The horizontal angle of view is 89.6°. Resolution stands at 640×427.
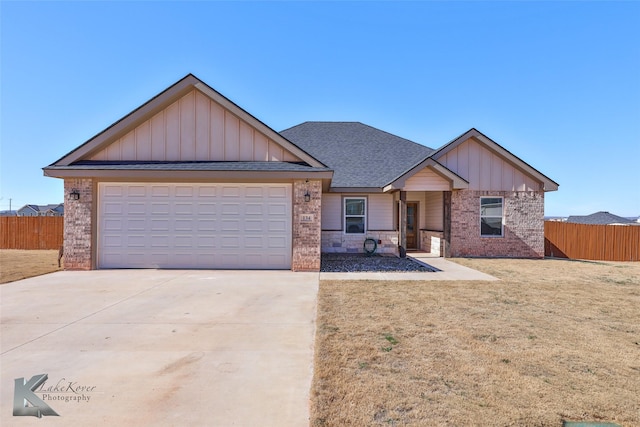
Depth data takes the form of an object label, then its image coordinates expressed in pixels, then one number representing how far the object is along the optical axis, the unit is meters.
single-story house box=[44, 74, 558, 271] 9.89
